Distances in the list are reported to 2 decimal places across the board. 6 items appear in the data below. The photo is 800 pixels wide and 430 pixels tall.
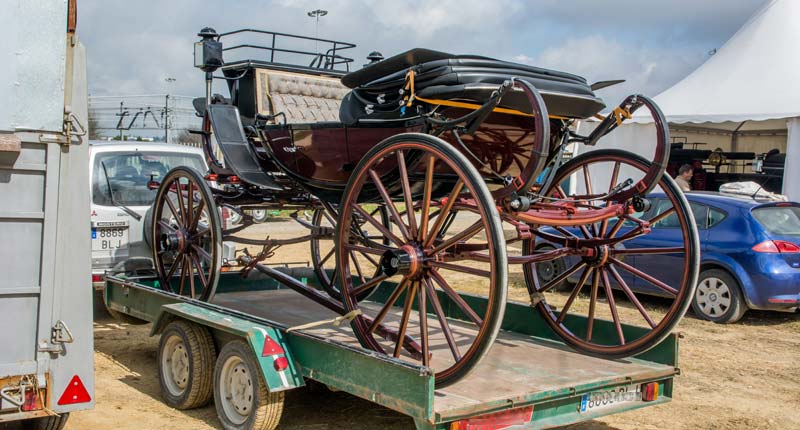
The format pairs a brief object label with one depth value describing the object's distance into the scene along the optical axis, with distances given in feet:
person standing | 46.92
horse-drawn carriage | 16.11
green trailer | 14.73
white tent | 48.37
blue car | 31.71
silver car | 28.86
